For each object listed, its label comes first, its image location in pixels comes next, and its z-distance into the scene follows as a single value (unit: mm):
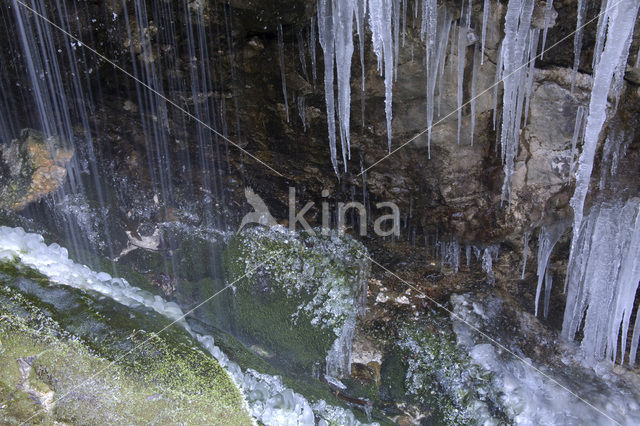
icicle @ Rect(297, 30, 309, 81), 3799
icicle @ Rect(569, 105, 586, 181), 3822
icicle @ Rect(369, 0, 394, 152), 3309
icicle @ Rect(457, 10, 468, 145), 3588
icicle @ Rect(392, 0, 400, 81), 3480
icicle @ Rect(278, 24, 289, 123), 3830
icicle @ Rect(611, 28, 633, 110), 3260
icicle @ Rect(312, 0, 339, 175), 3439
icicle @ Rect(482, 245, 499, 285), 4648
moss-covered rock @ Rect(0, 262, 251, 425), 2406
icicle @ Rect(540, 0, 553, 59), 3377
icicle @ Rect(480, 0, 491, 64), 3379
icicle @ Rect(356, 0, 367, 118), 3345
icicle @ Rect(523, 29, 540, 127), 3543
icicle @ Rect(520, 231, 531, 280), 4477
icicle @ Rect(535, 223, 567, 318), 4395
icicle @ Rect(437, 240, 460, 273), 4684
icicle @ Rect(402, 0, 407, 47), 3475
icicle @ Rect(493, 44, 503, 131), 3621
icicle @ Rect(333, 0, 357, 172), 3354
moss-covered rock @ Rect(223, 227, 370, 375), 4637
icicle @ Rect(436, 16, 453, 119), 3553
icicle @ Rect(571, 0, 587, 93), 3424
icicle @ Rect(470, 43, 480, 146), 3669
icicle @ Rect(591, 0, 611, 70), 3202
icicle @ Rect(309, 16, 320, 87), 3684
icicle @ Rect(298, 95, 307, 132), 4133
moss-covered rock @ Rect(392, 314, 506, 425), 4180
